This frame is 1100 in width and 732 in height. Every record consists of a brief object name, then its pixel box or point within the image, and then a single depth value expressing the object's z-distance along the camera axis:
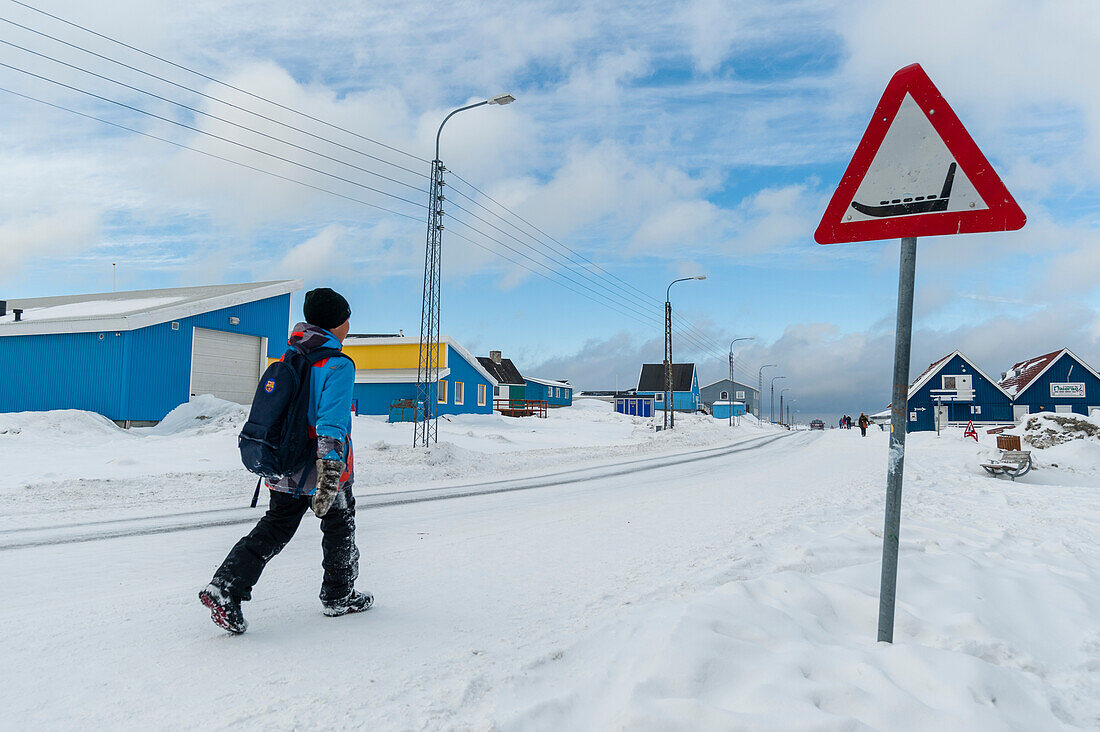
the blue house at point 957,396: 51.56
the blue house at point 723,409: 94.88
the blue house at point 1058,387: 48.84
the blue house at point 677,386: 82.00
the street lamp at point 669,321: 38.31
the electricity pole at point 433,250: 15.81
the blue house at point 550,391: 69.75
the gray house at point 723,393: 101.81
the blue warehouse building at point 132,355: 20.14
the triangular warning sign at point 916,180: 2.80
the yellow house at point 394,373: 35.12
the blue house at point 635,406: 75.25
